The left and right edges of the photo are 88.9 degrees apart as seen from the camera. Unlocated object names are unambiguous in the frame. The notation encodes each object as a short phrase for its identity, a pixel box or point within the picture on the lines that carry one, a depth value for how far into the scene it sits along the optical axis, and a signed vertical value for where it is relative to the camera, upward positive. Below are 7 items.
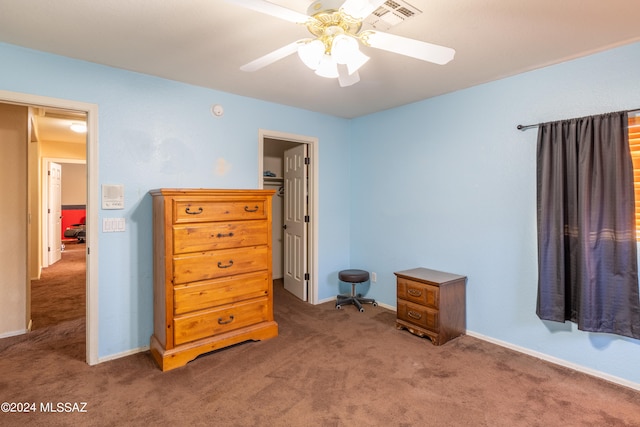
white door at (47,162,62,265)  6.37 -0.01
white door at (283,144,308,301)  4.14 -0.11
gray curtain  2.22 -0.10
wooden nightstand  2.93 -0.86
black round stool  3.82 -0.94
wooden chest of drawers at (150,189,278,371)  2.54 -0.50
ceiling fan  1.37 +0.82
